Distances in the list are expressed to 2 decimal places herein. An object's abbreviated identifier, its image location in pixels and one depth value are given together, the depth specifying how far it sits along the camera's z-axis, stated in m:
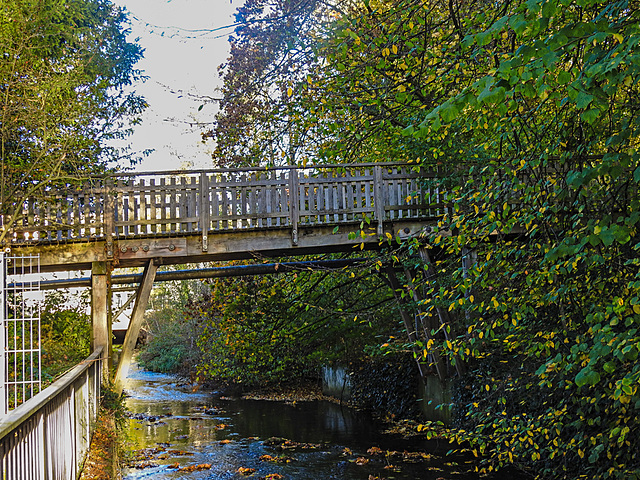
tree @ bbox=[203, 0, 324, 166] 7.99
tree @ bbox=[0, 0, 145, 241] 8.77
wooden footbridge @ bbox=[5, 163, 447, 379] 9.36
